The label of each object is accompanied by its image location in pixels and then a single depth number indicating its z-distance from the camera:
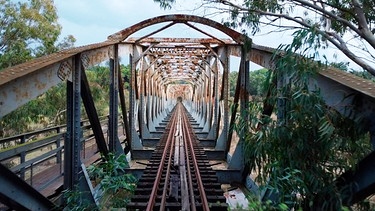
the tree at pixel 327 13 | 9.29
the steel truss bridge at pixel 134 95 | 3.48
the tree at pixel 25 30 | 16.66
